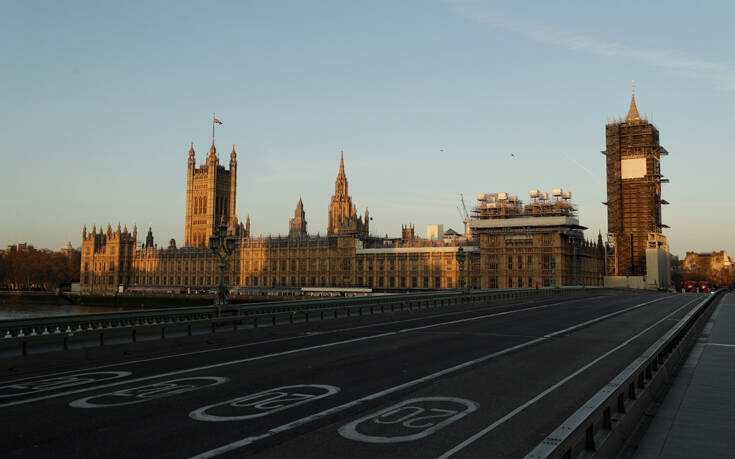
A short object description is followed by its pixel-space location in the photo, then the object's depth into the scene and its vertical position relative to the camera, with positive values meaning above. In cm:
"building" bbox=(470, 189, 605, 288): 11162 +580
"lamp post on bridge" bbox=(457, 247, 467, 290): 5291 +128
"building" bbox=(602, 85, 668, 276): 14525 +2015
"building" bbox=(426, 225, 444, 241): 15144 +1017
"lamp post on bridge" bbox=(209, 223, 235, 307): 2816 +134
